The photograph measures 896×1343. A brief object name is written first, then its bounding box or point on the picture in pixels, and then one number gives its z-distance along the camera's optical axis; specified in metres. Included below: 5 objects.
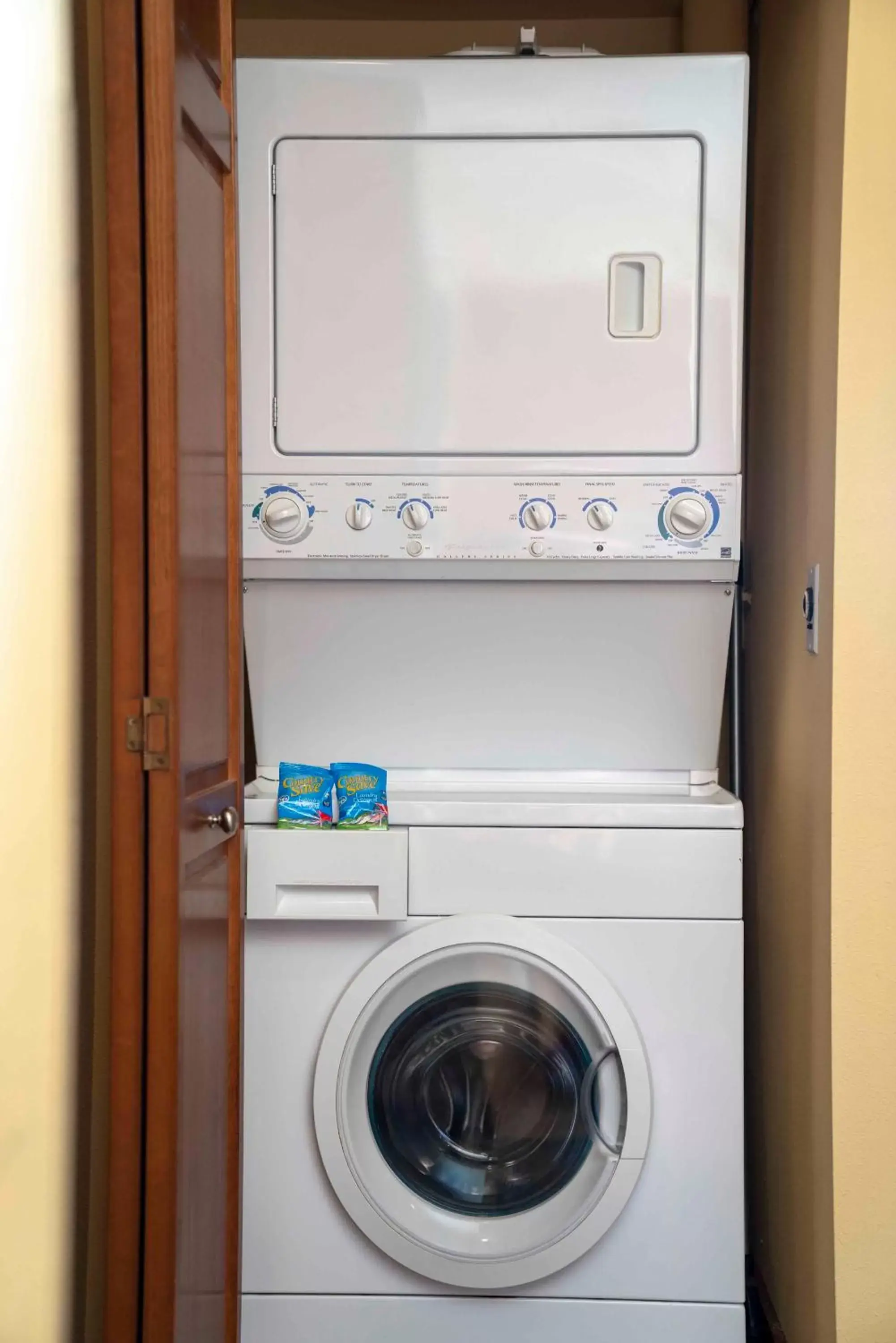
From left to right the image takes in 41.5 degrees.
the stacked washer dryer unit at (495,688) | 1.70
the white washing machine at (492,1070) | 1.70
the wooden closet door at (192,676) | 1.30
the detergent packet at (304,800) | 1.74
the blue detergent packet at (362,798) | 1.73
